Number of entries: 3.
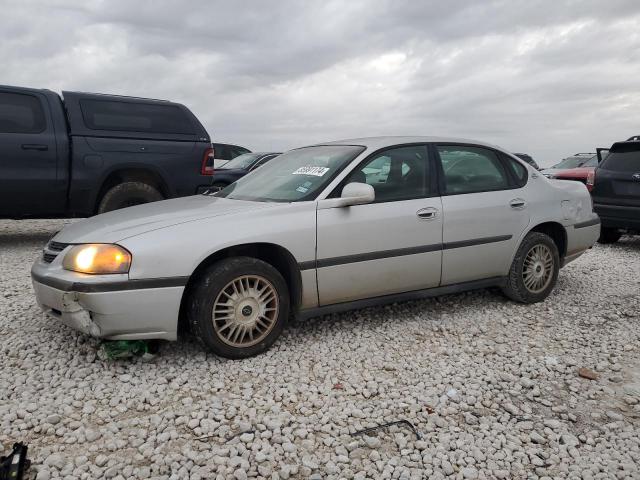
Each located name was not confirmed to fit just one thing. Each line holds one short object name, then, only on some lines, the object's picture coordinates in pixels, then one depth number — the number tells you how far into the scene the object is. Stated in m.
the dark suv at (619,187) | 7.13
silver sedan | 3.12
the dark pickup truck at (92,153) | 6.35
